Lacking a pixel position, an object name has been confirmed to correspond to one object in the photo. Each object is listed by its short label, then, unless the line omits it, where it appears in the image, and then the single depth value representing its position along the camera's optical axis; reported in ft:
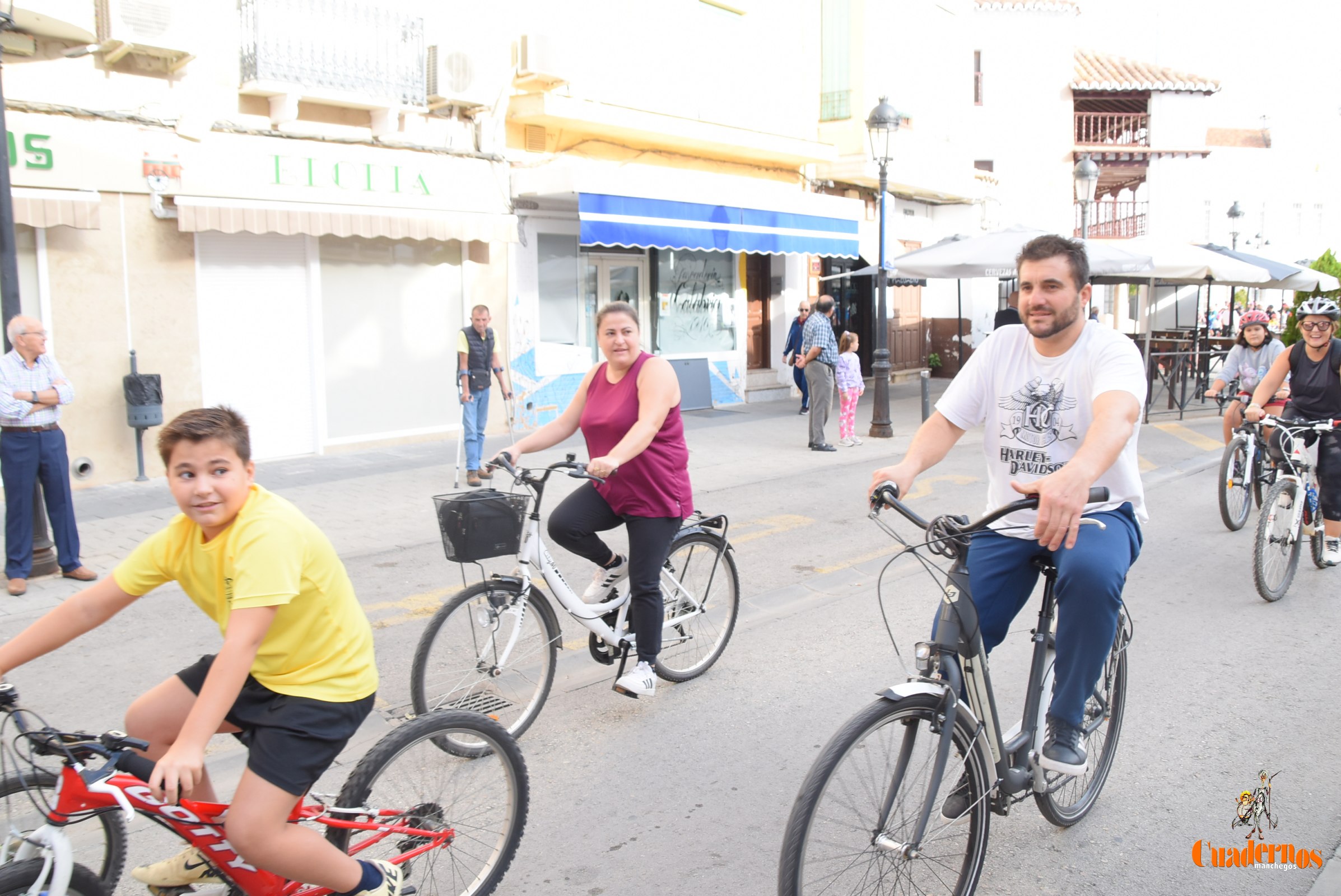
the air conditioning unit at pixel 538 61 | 44.19
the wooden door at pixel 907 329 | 75.05
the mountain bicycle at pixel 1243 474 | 25.25
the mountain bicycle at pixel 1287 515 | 20.53
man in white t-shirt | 9.93
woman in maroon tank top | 14.65
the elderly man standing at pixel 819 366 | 41.52
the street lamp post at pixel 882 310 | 44.47
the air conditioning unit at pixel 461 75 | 42.06
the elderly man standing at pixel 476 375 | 34.86
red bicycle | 7.61
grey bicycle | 8.63
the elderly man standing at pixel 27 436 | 22.04
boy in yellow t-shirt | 7.91
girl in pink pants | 43.42
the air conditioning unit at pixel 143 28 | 32.37
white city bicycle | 13.28
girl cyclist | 28.94
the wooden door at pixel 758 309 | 62.28
